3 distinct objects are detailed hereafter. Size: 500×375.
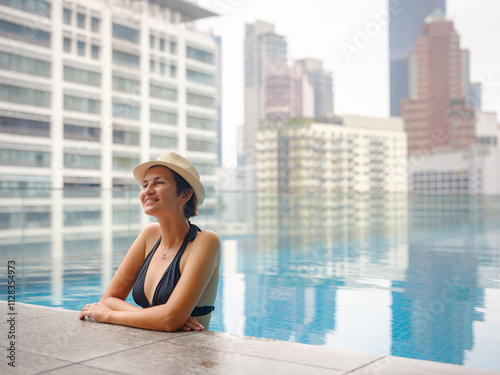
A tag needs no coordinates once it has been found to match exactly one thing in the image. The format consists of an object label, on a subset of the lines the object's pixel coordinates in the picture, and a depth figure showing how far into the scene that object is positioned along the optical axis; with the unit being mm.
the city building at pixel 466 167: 94188
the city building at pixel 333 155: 91375
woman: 1879
